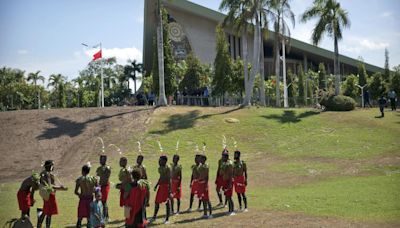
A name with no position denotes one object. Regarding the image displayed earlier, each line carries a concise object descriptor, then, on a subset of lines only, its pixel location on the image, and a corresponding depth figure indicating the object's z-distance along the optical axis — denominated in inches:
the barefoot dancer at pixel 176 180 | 521.0
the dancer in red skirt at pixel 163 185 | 493.7
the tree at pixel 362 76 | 2210.9
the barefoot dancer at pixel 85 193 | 421.1
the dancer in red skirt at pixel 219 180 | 531.5
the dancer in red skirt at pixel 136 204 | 353.1
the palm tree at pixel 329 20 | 1475.1
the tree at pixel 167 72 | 1520.7
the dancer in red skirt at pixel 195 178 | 517.7
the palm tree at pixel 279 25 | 1473.9
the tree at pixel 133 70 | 2930.6
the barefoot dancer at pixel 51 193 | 424.5
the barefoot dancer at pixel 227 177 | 510.3
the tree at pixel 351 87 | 2108.6
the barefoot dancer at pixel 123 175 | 439.9
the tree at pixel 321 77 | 2529.3
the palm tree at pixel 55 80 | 2699.3
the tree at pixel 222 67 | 1588.3
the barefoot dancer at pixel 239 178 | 526.3
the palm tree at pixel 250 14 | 1425.0
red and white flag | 1623.3
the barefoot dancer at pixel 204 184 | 503.2
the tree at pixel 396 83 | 1788.9
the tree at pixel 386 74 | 2045.8
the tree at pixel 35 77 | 2696.9
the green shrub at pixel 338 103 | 1422.2
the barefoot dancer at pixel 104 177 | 502.9
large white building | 2659.9
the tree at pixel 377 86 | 1978.3
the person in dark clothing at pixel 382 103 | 1269.7
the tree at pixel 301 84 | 2445.0
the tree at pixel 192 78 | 1720.0
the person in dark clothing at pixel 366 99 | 1625.2
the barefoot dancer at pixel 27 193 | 418.3
